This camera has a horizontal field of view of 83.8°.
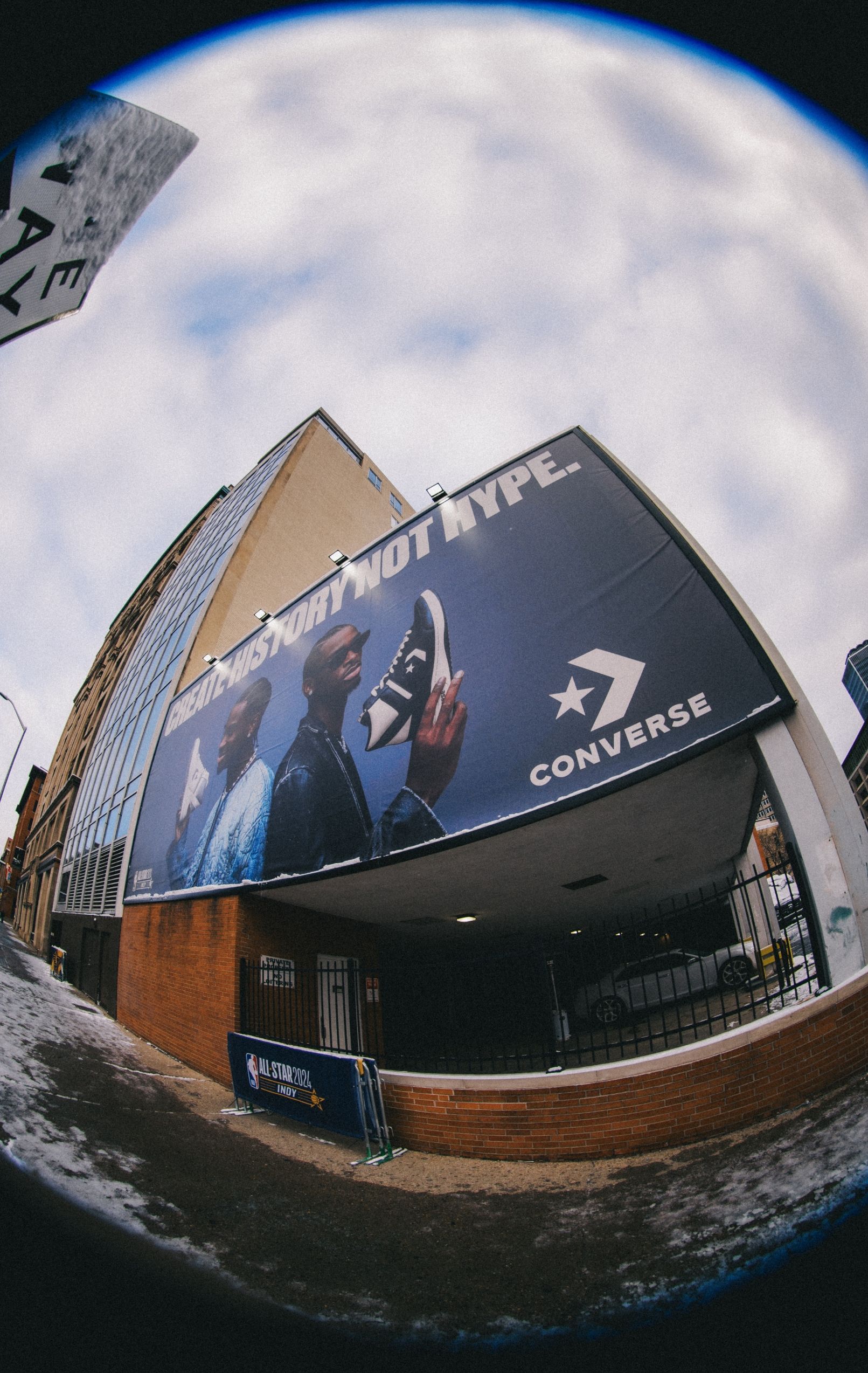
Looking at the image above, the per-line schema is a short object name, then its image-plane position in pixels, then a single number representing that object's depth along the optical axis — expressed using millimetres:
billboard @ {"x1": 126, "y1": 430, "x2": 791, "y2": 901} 5156
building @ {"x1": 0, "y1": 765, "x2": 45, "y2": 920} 38969
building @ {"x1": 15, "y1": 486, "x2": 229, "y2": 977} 25041
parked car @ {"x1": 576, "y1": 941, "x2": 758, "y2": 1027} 10000
